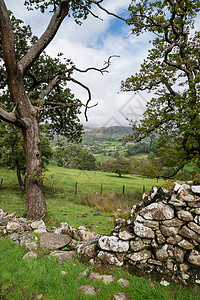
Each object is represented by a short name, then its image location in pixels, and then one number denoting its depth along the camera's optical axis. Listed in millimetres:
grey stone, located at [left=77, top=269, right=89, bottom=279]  3443
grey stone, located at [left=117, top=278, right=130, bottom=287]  3055
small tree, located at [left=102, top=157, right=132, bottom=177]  30344
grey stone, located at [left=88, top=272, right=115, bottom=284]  3193
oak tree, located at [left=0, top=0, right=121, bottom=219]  6902
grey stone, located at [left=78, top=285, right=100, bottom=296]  2918
